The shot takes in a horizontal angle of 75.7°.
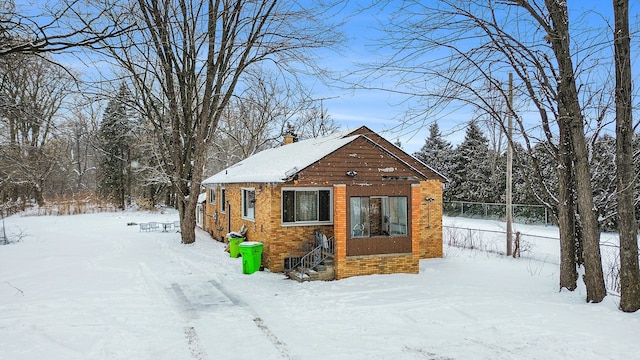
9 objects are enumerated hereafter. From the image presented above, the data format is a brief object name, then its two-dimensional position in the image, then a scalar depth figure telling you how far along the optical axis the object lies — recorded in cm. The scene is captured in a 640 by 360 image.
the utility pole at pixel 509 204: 1627
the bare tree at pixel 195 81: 1588
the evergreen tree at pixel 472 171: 3372
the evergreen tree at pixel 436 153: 3732
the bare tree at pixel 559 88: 809
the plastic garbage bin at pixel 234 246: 1457
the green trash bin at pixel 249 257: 1203
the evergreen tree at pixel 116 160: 3700
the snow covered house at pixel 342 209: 1158
